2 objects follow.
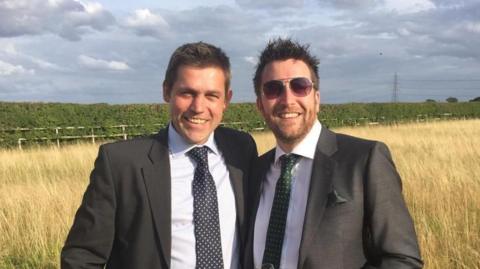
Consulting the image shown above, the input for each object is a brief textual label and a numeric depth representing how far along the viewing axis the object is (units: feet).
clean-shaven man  7.93
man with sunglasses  7.06
